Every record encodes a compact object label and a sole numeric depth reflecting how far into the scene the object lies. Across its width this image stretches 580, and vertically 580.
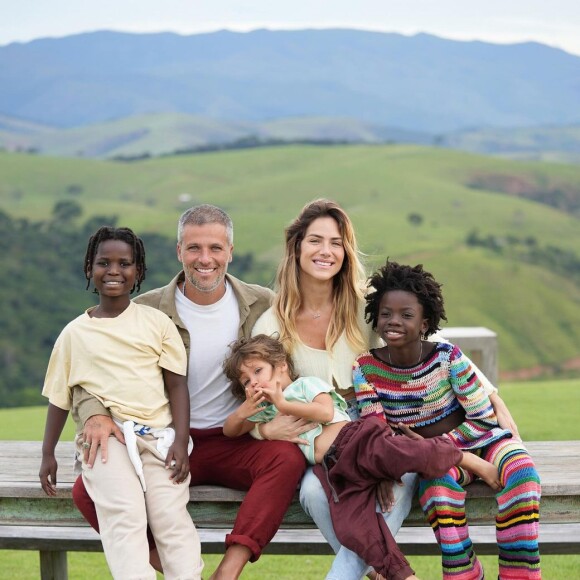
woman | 3.97
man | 3.48
